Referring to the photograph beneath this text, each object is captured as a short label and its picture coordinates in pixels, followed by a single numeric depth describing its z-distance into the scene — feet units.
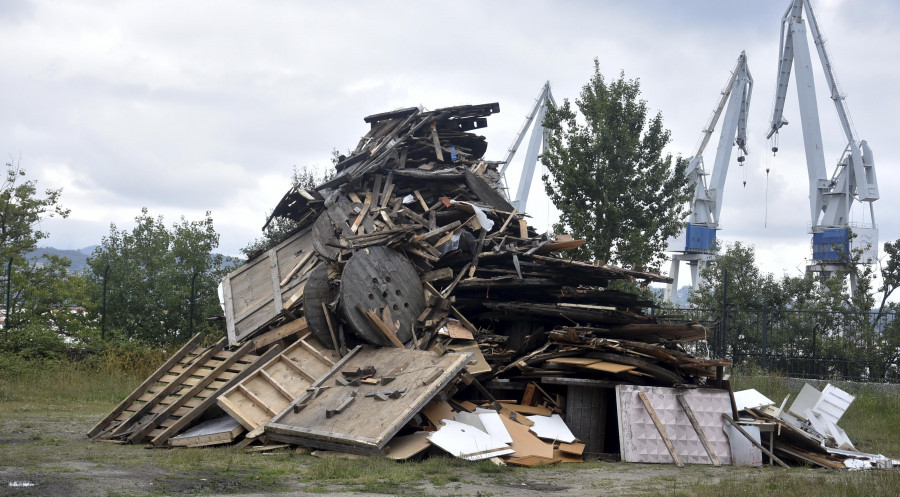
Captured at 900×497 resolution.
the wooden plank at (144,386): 32.48
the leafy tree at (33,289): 51.03
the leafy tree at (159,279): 66.39
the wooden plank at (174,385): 32.35
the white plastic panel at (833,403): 36.63
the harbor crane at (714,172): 160.04
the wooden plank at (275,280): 38.60
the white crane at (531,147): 153.28
